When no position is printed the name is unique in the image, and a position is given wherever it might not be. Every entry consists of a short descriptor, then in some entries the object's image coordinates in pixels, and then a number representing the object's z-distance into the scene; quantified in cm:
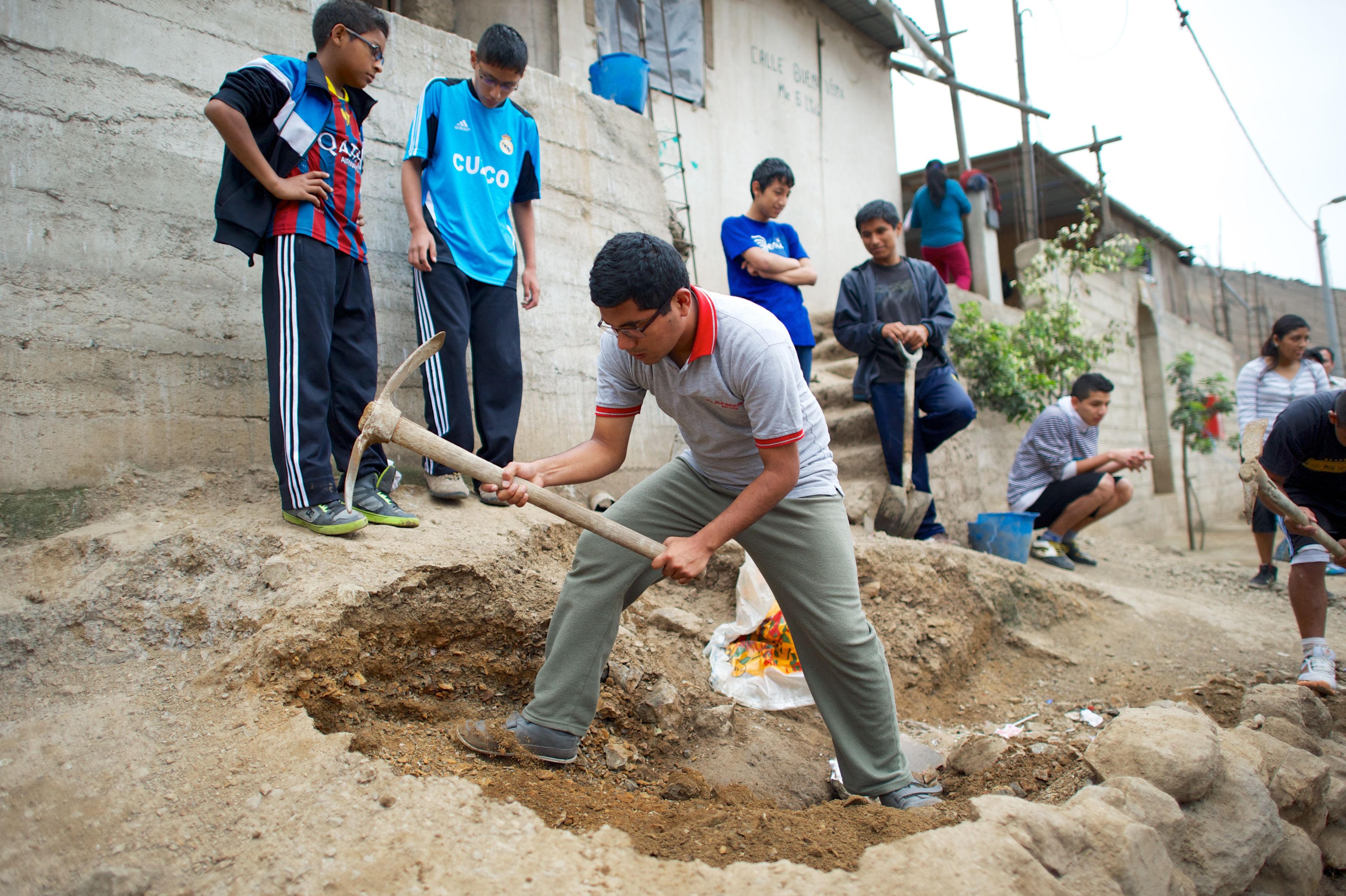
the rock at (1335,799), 269
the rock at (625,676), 260
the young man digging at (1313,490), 321
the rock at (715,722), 268
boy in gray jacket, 455
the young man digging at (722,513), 204
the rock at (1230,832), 214
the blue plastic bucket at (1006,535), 482
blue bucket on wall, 483
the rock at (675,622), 313
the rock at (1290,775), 250
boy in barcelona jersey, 259
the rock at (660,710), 258
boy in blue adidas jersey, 316
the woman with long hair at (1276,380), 495
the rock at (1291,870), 237
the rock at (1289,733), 281
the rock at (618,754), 237
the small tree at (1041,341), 612
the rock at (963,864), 165
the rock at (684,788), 223
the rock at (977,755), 241
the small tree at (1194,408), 912
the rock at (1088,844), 179
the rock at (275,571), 237
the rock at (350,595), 231
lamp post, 1247
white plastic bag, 295
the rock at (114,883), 155
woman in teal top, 679
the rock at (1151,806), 203
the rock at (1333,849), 274
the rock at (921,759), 265
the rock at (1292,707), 292
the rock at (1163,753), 217
